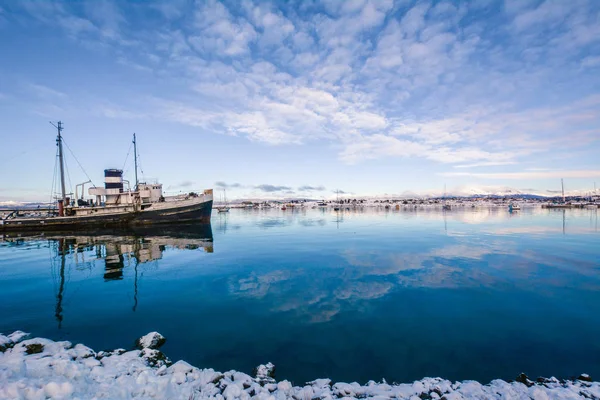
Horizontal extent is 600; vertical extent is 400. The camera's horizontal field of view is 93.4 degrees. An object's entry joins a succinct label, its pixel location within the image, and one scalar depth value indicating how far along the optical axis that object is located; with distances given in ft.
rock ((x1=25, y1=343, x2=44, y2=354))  22.17
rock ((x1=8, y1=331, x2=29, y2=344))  24.85
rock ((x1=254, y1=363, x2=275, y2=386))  19.11
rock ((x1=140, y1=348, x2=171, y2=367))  21.07
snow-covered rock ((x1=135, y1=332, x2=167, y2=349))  24.11
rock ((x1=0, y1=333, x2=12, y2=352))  22.97
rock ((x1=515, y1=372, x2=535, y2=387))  18.63
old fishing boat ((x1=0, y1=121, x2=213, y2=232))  140.97
